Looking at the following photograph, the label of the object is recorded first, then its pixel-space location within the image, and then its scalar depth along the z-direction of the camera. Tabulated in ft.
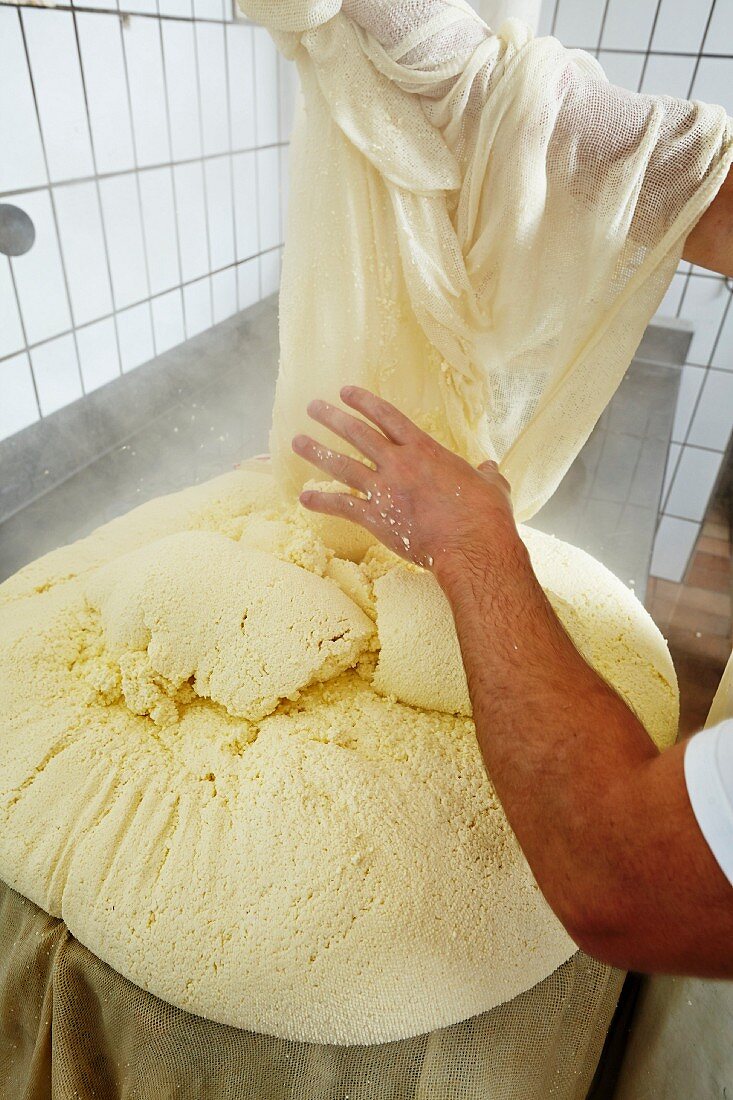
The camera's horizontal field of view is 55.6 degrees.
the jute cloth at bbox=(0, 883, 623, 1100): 1.96
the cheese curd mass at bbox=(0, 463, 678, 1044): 1.92
